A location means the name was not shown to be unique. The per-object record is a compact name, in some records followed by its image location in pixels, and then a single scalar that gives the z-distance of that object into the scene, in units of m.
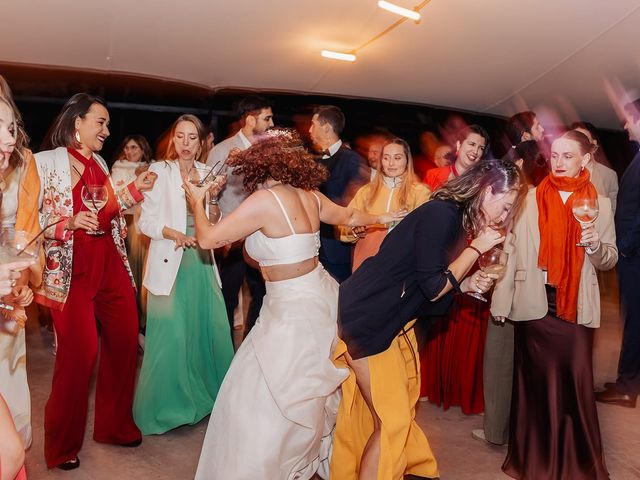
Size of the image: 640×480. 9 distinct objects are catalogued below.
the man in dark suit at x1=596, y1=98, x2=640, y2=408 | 4.29
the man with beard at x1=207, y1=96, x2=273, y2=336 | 4.43
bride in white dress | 2.54
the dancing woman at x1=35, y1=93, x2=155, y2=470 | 3.04
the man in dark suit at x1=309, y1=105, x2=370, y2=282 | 4.77
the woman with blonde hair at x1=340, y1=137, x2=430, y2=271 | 4.16
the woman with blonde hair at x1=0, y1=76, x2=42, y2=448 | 2.51
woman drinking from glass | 2.40
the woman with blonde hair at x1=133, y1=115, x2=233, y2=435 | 3.65
